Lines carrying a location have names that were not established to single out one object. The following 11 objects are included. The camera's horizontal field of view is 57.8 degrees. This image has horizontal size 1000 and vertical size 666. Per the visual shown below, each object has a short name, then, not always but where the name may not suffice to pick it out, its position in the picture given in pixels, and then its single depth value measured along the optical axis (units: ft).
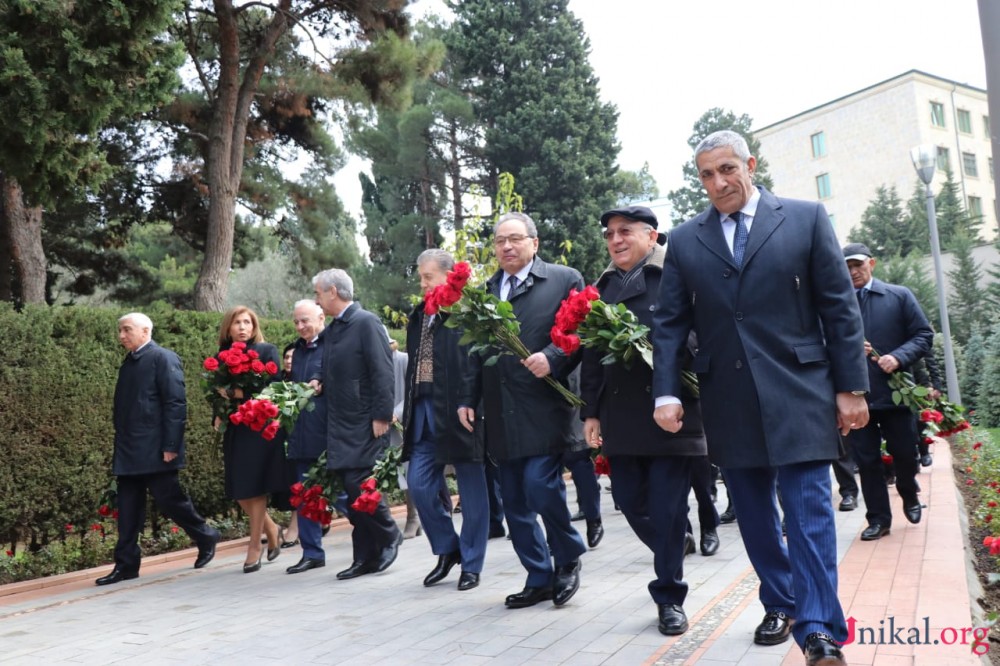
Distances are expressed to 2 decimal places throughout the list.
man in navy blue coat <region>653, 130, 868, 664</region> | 11.56
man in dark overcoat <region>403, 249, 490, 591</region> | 19.04
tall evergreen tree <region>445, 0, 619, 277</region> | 94.43
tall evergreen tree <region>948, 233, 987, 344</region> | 116.16
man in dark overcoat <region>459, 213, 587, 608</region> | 16.75
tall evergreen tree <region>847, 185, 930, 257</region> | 157.89
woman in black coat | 24.14
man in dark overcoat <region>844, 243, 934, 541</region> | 21.27
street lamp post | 54.44
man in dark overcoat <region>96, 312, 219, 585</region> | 24.00
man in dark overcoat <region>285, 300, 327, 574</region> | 23.61
